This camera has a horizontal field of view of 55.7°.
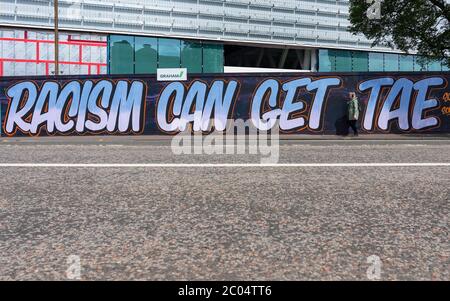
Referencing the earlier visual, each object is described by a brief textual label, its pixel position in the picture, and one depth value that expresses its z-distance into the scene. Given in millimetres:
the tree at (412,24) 18781
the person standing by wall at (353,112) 16505
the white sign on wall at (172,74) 17453
